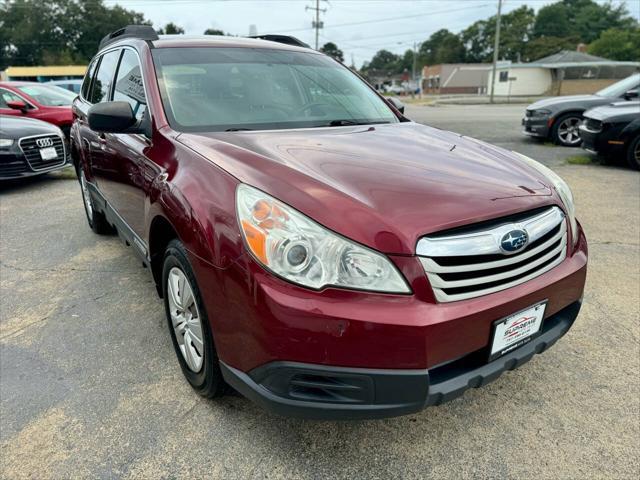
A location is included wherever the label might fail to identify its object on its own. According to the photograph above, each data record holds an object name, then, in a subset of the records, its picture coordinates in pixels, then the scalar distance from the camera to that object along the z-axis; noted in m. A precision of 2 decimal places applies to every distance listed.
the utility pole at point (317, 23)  60.40
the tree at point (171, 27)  81.39
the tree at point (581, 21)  87.81
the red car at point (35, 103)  9.14
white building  46.06
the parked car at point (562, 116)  9.21
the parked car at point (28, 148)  6.44
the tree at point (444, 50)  101.62
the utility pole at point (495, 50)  34.47
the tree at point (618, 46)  67.56
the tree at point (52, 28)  72.00
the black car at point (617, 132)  7.18
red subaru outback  1.56
